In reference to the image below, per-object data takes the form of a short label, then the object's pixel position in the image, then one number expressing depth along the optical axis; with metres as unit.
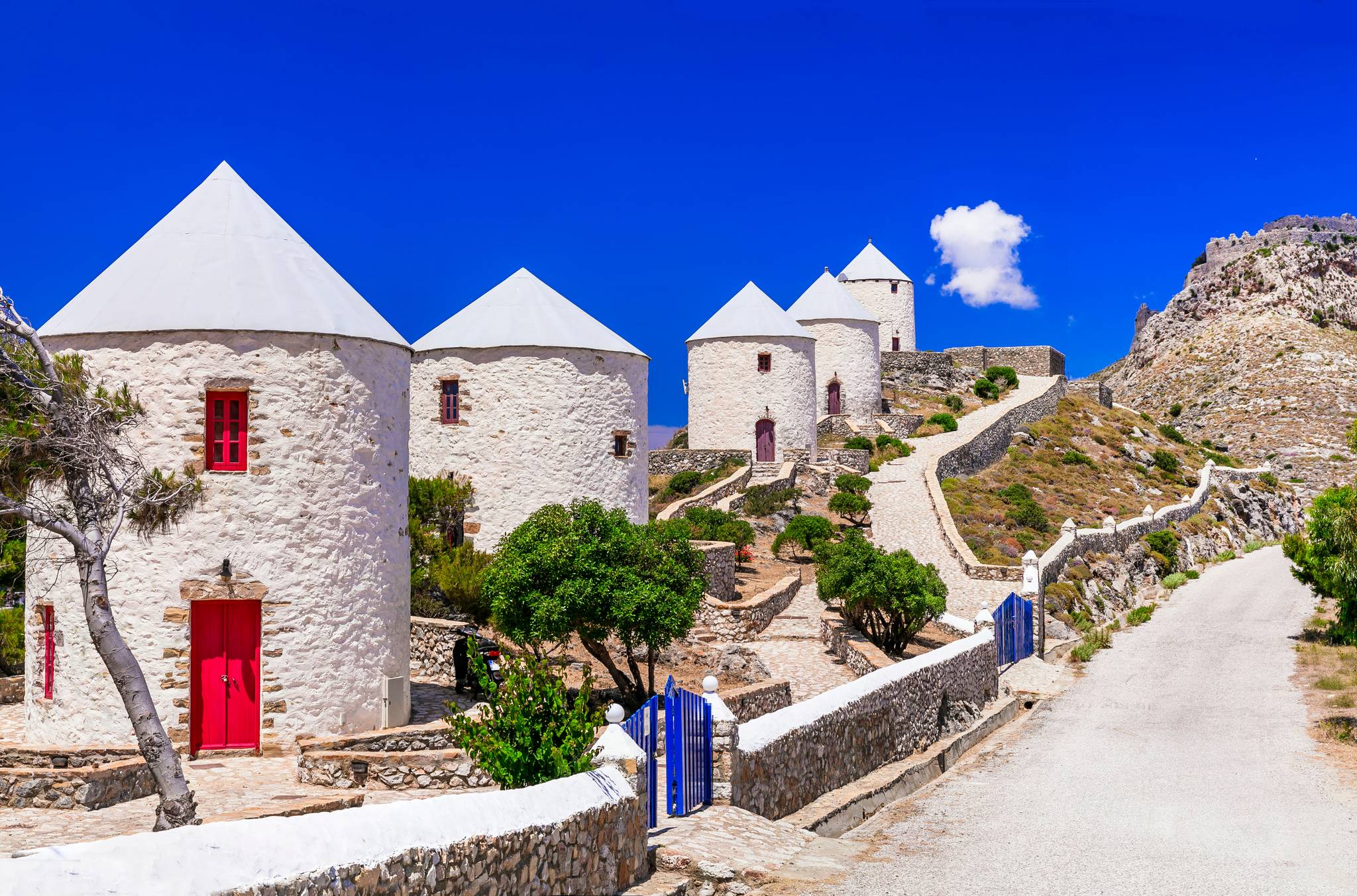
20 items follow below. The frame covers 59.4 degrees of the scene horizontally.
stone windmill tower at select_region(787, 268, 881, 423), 47.06
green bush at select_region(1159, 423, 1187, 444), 58.59
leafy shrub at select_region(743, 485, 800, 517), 33.53
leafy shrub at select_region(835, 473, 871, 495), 36.62
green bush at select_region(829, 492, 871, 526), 33.94
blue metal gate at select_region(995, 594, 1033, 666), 22.73
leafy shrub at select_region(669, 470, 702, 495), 36.53
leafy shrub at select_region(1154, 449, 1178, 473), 51.00
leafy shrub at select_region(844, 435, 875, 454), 42.66
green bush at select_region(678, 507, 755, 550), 28.55
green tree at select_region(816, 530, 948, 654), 22.05
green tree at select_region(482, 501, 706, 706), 15.94
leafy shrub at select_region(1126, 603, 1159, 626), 30.03
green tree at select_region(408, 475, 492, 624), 20.02
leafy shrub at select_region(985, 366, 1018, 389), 56.88
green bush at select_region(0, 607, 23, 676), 18.38
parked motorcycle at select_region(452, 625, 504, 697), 16.38
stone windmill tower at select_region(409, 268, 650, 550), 23.03
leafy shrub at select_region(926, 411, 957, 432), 47.59
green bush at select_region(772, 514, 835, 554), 30.39
